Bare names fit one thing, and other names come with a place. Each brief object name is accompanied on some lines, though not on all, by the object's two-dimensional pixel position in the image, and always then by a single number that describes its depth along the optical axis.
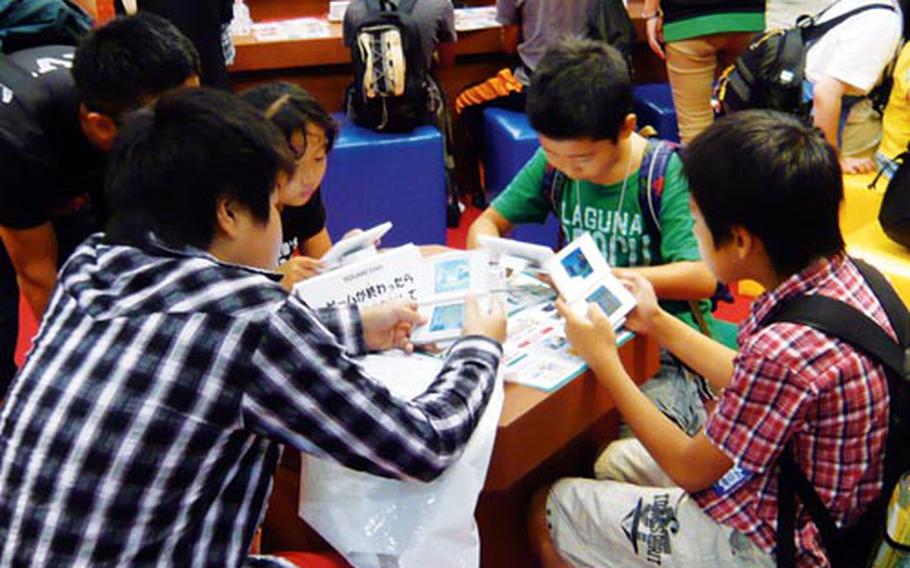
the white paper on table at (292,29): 3.75
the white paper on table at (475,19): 3.91
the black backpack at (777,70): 2.76
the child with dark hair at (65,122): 1.59
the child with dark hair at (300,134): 1.57
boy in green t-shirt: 1.54
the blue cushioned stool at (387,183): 3.20
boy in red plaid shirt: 1.05
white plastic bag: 1.09
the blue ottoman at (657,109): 3.63
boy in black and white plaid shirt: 0.91
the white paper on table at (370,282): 1.38
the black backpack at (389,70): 3.14
